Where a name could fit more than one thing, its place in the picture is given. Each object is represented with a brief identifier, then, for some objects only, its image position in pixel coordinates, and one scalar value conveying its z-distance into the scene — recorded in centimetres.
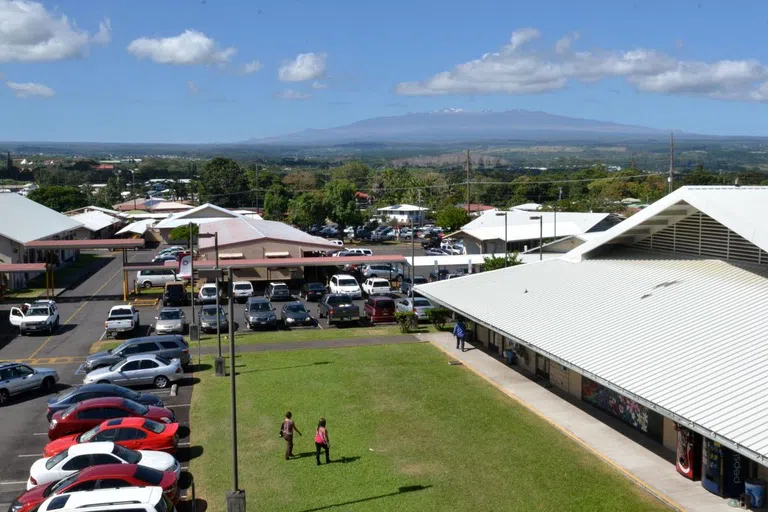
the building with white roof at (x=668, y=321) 1833
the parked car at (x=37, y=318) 4156
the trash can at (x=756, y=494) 1756
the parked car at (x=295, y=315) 4375
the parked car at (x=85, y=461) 1920
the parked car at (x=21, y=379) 2872
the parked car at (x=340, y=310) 4356
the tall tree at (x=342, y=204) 9494
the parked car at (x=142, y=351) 3222
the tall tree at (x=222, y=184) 15562
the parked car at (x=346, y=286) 5272
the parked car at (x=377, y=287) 5286
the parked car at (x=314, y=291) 5250
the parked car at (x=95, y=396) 2516
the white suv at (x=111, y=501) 1595
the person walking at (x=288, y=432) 2172
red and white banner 5068
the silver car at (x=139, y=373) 2989
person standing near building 3584
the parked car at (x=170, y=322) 4091
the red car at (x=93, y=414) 2323
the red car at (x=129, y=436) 2148
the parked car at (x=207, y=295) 4972
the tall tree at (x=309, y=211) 9706
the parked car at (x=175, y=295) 5091
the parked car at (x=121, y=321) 4097
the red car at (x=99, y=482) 1738
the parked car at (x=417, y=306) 4328
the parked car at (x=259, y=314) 4303
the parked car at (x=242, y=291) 5238
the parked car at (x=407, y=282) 5471
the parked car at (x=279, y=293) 5262
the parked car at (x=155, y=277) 5859
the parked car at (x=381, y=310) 4412
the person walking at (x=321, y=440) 2114
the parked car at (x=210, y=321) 4162
